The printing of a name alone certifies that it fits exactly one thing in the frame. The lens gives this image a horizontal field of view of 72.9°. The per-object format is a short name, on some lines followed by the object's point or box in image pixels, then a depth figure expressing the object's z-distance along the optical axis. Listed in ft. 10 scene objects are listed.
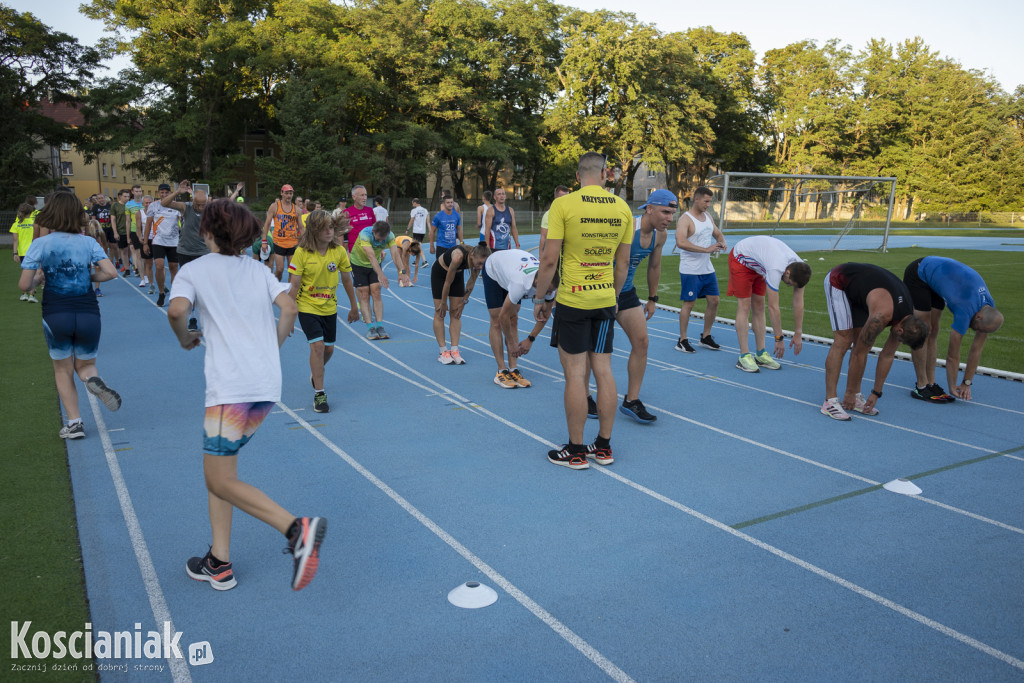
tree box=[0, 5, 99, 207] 120.16
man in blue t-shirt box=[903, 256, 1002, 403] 21.34
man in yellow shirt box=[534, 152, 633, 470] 15.90
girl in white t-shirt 10.37
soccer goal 97.40
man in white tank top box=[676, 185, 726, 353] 29.53
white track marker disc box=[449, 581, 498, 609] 11.02
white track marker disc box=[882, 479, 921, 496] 15.89
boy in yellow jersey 20.99
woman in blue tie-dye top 17.31
